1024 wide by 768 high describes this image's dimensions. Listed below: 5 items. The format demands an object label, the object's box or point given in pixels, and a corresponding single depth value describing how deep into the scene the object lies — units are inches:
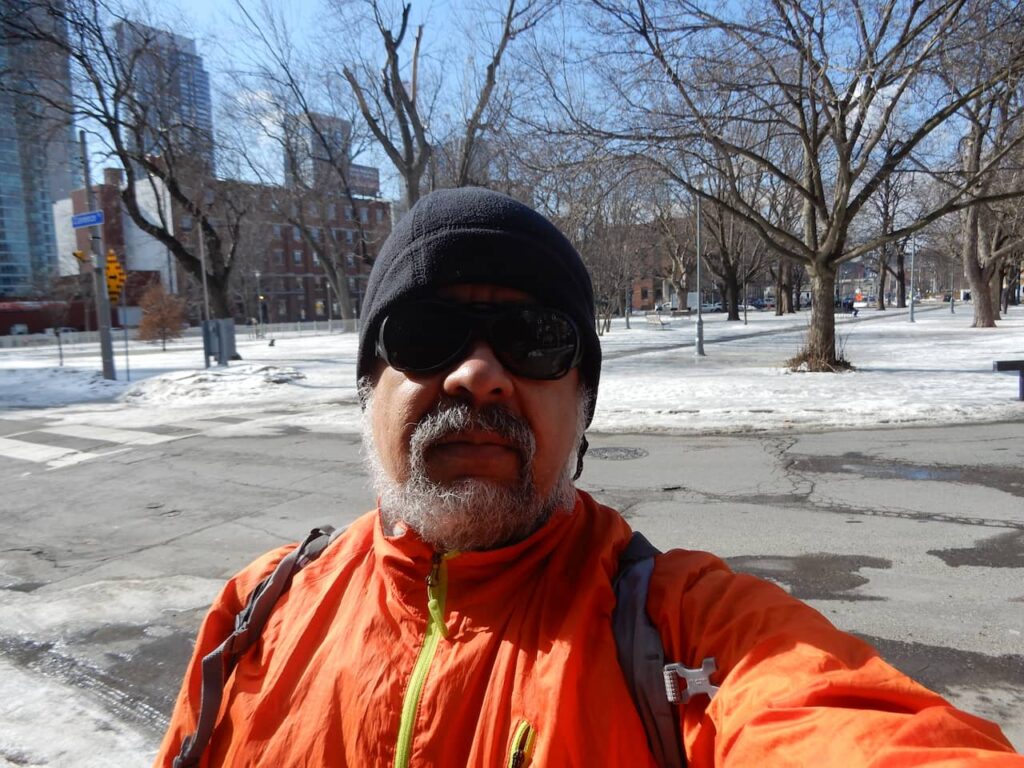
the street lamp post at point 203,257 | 820.0
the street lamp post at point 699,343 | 708.7
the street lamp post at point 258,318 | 1797.5
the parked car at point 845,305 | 2290.4
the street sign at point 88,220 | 629.0
